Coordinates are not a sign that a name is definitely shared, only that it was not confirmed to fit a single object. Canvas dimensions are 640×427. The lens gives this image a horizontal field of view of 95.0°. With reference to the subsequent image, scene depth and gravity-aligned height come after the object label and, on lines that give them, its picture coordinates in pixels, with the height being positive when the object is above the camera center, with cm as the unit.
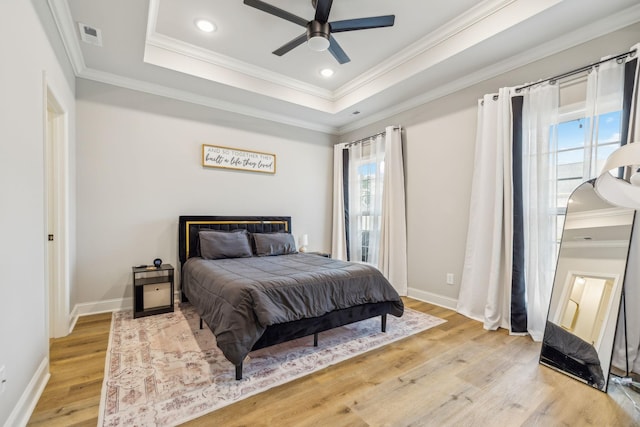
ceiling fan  232 +157
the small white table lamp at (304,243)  467 -53
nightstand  324 -91
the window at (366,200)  455 +18
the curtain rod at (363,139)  438 +119
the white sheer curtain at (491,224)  299 -14
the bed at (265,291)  208 -68
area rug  177 -118
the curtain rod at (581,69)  228 +122
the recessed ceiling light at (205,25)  289 +186
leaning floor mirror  206 -59
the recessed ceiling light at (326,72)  384 +185
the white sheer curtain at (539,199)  273 +12
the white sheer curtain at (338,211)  513 +0
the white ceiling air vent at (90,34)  256 +160
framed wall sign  411 +77
